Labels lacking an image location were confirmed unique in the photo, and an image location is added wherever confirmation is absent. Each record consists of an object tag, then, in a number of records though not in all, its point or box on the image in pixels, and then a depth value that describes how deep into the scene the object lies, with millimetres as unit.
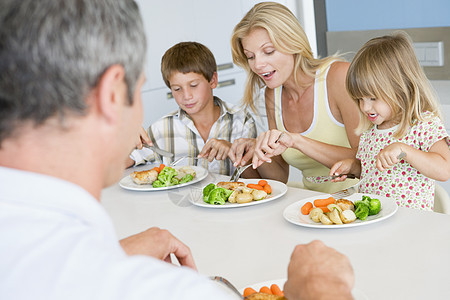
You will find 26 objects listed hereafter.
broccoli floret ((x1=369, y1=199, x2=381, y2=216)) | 1410
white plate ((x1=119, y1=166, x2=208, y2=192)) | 1915
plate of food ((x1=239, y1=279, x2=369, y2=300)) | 905
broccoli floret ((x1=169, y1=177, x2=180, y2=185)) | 1945
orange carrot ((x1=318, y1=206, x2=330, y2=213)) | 1443
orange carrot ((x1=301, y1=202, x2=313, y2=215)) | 1479
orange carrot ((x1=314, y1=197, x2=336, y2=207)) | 1527
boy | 2371
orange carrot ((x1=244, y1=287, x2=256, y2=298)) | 1007
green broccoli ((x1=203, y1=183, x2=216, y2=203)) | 1682
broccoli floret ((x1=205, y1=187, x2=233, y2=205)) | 1645
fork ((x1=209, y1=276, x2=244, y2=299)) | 980
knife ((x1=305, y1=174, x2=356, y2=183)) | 2156
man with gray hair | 526
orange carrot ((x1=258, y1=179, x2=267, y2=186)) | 1751
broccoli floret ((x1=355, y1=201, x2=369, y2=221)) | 1390
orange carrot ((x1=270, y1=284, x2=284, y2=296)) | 1000
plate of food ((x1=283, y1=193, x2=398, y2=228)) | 1368
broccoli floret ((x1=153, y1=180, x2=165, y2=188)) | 1924
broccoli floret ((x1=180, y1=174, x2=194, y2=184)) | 1968
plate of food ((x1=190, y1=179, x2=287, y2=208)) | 1621
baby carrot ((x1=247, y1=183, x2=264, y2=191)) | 1710
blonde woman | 2049
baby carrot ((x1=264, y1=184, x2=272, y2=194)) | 1706
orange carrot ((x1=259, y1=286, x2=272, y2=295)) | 1011
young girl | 1774
